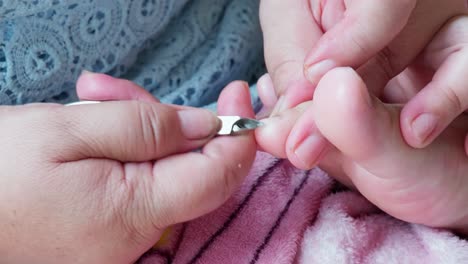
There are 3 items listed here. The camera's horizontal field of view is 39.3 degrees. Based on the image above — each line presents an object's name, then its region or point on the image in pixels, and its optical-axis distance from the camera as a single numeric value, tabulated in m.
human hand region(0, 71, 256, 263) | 0.56
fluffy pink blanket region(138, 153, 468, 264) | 0.61
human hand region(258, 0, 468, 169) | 0.54
